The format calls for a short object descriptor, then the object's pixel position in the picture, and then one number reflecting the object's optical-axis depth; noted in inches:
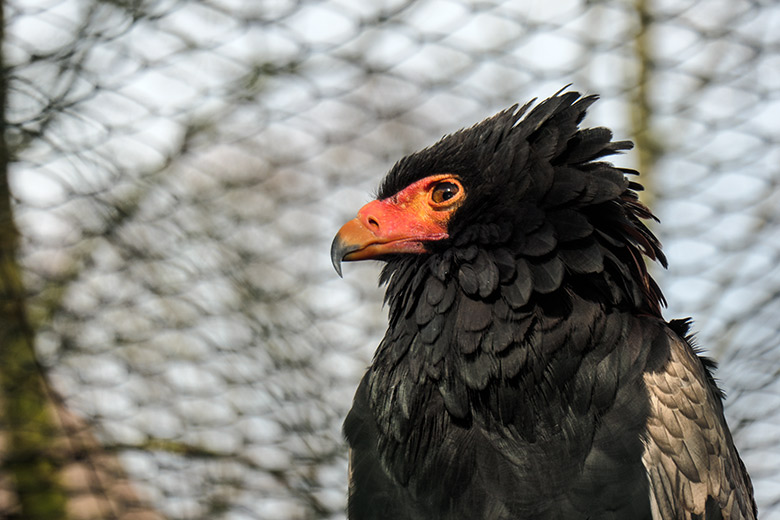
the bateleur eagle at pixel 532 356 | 165.3
